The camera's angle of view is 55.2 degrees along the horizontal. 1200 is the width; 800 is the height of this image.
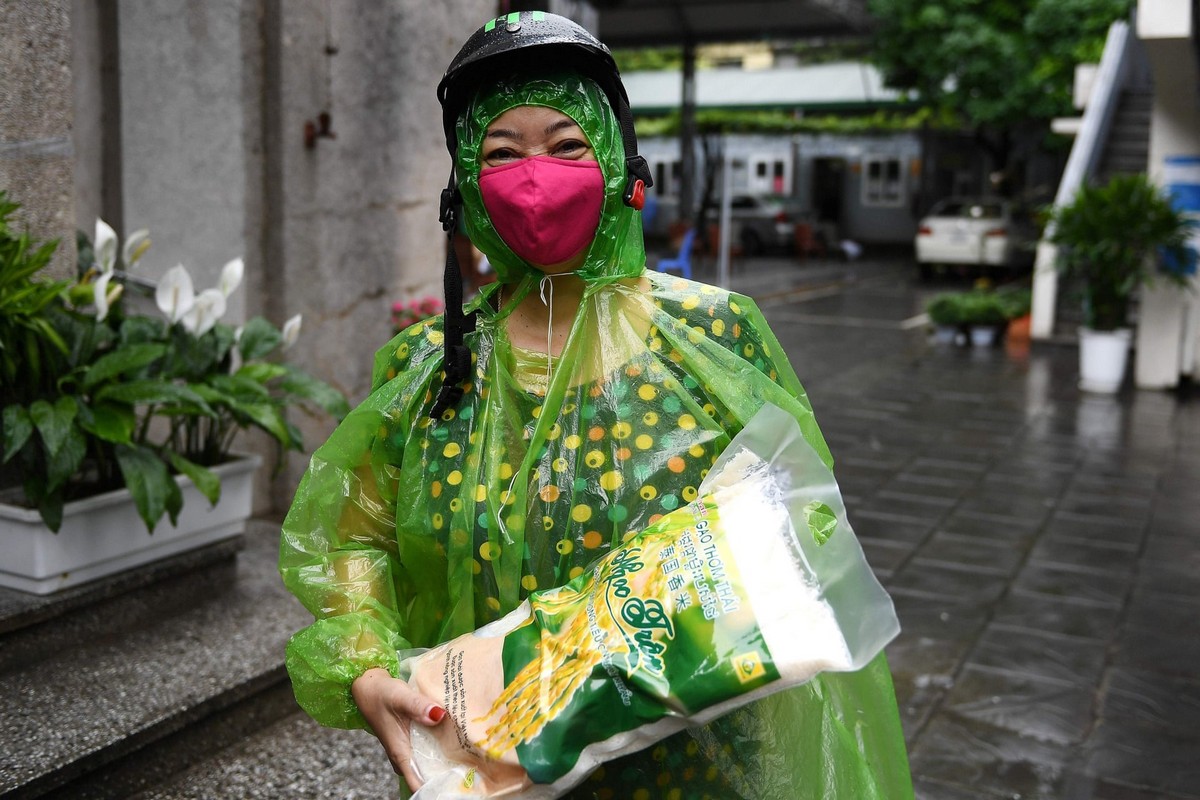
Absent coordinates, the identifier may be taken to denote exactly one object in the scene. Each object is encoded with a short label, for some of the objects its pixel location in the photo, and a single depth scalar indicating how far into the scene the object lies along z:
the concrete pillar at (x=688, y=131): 19.58
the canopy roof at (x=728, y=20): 16.88
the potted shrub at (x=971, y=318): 12.59
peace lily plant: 3.09
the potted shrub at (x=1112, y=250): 9.62
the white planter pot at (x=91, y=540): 3.16
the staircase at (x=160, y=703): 2.76
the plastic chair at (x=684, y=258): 14.58
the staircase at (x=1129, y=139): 14.53
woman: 1.56
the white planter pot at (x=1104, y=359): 9.92
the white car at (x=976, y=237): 20.61
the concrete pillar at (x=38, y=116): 3.29
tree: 19.12
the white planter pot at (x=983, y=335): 12.57
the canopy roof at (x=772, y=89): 30.97
